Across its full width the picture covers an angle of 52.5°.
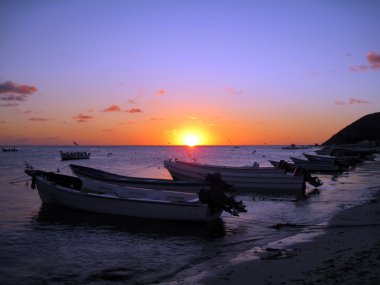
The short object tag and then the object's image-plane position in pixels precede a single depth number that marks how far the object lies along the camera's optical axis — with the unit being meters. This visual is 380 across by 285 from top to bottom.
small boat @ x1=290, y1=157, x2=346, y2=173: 44.78
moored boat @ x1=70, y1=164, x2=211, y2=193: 21.78
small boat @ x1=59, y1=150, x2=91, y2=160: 89.75
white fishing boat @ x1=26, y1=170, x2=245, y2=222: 15.81
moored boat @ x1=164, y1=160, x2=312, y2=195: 27.17
